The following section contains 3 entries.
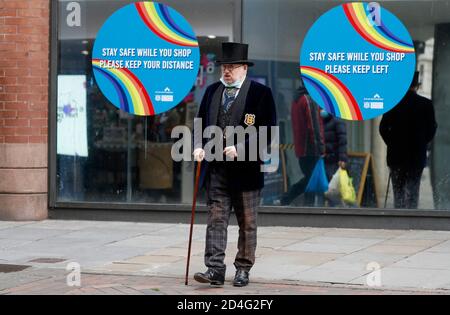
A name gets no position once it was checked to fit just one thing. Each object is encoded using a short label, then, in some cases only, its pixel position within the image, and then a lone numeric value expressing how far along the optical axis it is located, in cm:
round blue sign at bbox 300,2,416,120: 1178
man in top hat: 794
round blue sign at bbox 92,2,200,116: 1234
